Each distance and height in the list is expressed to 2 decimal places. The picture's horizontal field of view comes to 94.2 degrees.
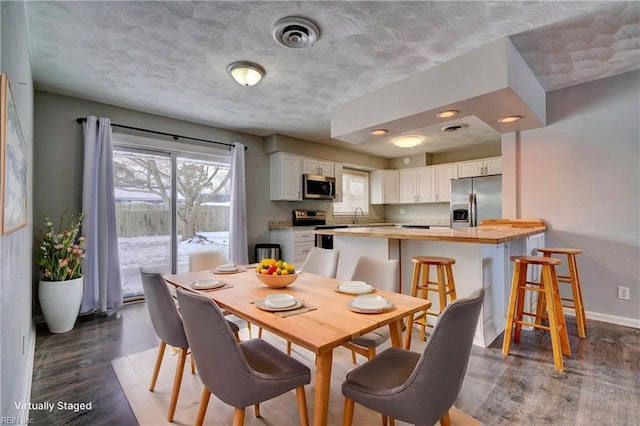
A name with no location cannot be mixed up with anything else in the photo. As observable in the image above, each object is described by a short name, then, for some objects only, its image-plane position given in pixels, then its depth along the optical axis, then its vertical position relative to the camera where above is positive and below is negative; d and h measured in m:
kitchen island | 2.48 -0.37
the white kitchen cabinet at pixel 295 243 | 4.75 -0.46
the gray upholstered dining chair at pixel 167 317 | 1.60 -0.56
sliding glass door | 3.79 +0.11
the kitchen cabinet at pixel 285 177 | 4.99 +0.65
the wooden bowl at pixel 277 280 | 1.81 -0.39
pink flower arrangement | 2.81 -0.39
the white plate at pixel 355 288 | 1.70 -0.43
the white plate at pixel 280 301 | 1.44 -0.43
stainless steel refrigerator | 4.62 +0.24
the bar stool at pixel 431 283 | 2.40 -0.57
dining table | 1.13 -0.46
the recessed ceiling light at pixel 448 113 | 2.54 +0.88
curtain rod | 3.37 +1.11
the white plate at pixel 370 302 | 1.39 -0.43
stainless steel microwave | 5.20 +0.51
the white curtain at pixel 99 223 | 3.28 -0.07
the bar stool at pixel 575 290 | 2.65 -0.68
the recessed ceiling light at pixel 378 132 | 3.11 +0.88
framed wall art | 0.92 +0.20
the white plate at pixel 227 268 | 2.35 -0.42
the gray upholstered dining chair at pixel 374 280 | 1.73 -0.47
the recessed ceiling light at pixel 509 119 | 2.75 +0.90
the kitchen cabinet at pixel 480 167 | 5.26 +0.86
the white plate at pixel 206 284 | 1.84 -0.43
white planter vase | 2.75 -0.81
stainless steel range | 5.15 -0.11
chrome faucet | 6.69 +0.02
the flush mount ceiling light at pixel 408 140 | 4.02 +1.02
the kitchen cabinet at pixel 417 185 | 6.17 +0.64
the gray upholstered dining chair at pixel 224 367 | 1.10 -0.59
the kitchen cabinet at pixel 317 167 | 5.30 +0.89
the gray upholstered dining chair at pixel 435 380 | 1.00 -0.58
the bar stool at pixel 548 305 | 2.17 -0.73
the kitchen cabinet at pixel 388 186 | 6.71 +0.65
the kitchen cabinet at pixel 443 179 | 5.79 +0.71
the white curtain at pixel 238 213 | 4.52 +0.04
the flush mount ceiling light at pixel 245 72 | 2.59 +1.27
